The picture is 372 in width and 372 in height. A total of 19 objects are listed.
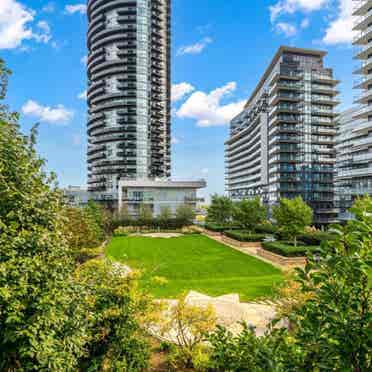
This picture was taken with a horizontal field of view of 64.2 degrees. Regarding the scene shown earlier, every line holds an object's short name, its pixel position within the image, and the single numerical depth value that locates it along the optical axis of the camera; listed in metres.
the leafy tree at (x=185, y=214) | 57.09
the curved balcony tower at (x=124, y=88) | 81.81
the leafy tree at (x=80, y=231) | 20.05
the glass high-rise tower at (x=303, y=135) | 65.56
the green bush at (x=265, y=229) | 41.62
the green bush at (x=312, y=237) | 30.94
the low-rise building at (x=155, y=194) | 68.31
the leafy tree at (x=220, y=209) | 51.22
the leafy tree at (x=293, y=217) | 29.25
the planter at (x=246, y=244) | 35.97
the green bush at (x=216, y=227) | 50.20
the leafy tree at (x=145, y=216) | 54.94
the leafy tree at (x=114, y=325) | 6.62
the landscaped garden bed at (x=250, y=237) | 36.56
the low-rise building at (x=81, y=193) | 79.81
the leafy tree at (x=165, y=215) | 56.25
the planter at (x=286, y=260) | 25.39
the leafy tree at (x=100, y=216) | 39.33
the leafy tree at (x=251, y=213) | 39.28
